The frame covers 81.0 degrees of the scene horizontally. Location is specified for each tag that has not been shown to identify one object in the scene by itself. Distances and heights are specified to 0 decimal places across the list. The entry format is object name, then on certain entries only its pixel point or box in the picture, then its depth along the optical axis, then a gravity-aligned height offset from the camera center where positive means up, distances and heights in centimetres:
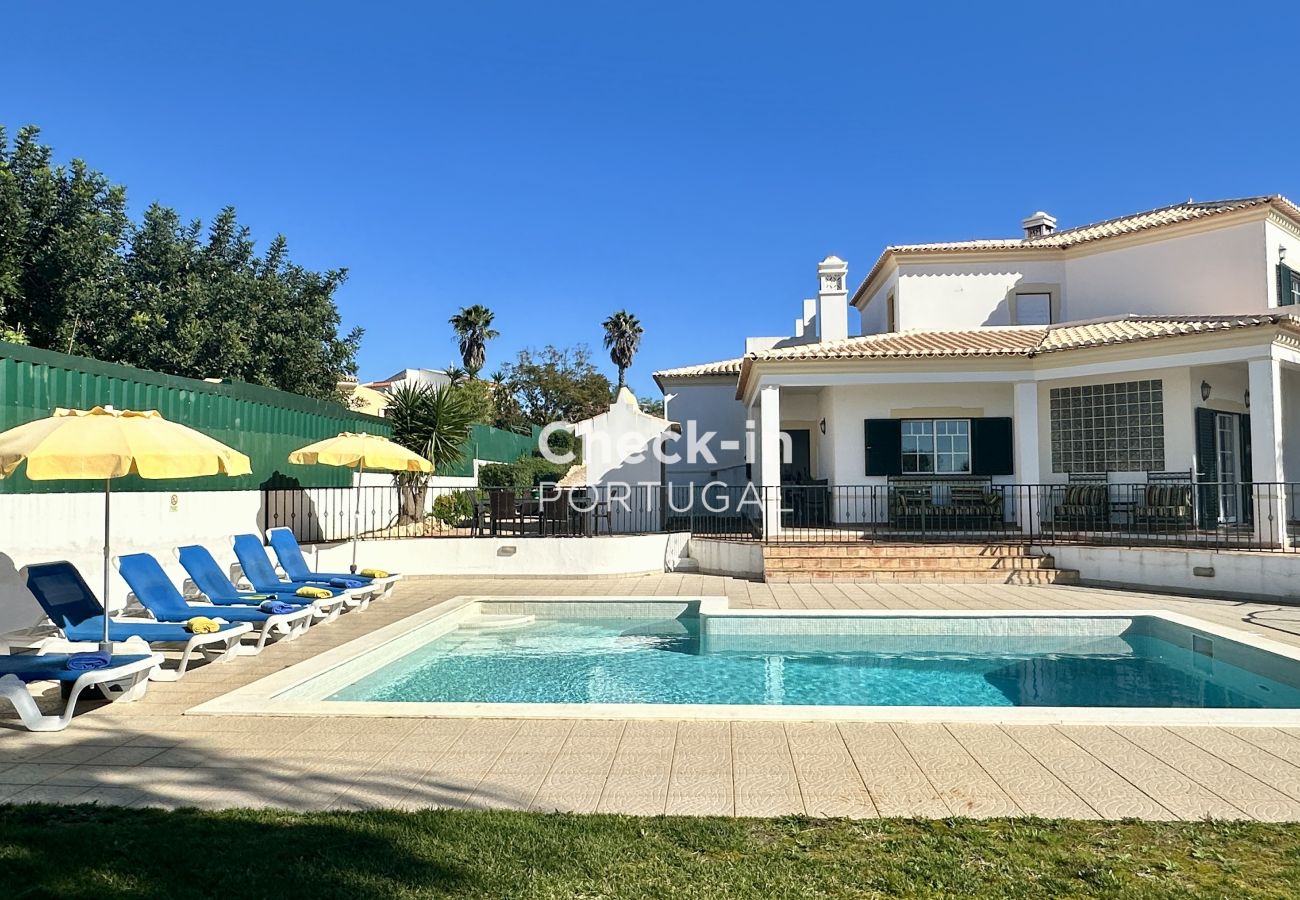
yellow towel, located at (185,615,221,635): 732 -131
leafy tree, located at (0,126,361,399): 2214 +675
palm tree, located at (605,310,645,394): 5628 +1126
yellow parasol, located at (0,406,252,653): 620 +37
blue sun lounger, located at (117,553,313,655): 805 -123
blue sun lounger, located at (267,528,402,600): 1123 -104
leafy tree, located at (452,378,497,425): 3628 +460
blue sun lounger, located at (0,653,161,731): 549 -142
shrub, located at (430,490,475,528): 1730 -44
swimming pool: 621 -203
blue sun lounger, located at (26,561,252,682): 702 -120
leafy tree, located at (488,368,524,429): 4595 +576
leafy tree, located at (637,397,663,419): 6378 +743
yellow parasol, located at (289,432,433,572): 1190 +57
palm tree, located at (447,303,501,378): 4900 +1027
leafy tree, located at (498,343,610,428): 5000 +685
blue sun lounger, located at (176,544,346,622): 922 -110
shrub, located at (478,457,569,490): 2517 +47
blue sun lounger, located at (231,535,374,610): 1038 -102
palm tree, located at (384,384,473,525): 1734 +153
